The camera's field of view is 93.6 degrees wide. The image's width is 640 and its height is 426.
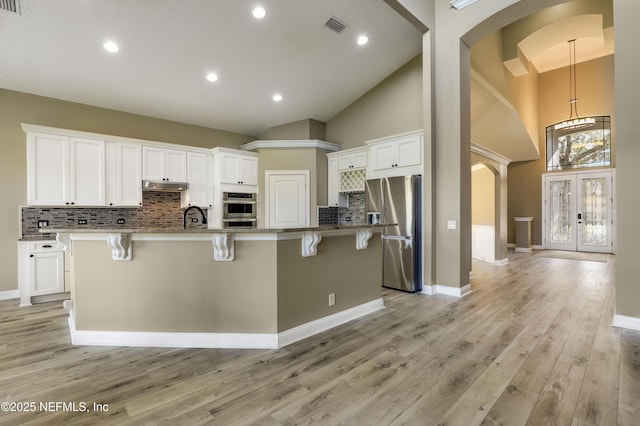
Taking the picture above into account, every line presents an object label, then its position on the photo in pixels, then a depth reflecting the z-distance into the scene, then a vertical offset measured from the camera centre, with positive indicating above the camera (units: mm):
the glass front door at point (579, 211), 8344 -1
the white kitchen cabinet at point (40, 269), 4031 -727
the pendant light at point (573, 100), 8117 +3140
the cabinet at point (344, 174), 5788 +804
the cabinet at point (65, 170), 4168 +669
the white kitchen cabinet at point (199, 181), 5590 +649
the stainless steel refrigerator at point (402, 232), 4520 -295
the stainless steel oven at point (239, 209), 5828 +107
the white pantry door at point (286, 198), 6148 +327
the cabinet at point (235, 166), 5777 +955
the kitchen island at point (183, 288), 2666 -656
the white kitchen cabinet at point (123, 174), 4775 +677
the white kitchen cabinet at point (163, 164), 5094 +894
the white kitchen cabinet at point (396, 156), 4617 +924
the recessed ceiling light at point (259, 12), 3677 +2503
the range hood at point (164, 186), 5105 +516
